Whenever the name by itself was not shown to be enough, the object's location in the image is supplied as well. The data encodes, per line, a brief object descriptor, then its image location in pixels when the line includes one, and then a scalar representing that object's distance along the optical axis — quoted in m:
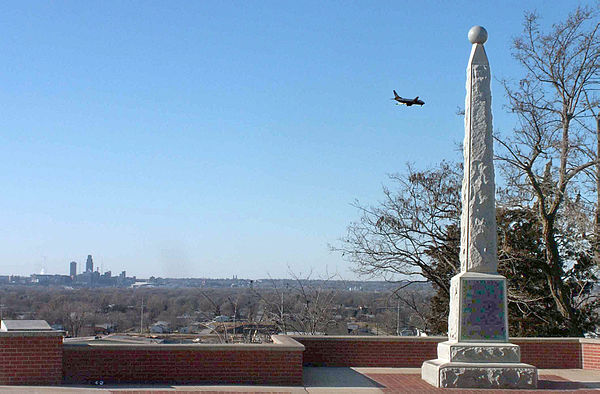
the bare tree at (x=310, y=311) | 33.34
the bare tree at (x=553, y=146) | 24.03
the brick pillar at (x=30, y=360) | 12.82
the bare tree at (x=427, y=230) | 29.09
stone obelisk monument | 14.02
